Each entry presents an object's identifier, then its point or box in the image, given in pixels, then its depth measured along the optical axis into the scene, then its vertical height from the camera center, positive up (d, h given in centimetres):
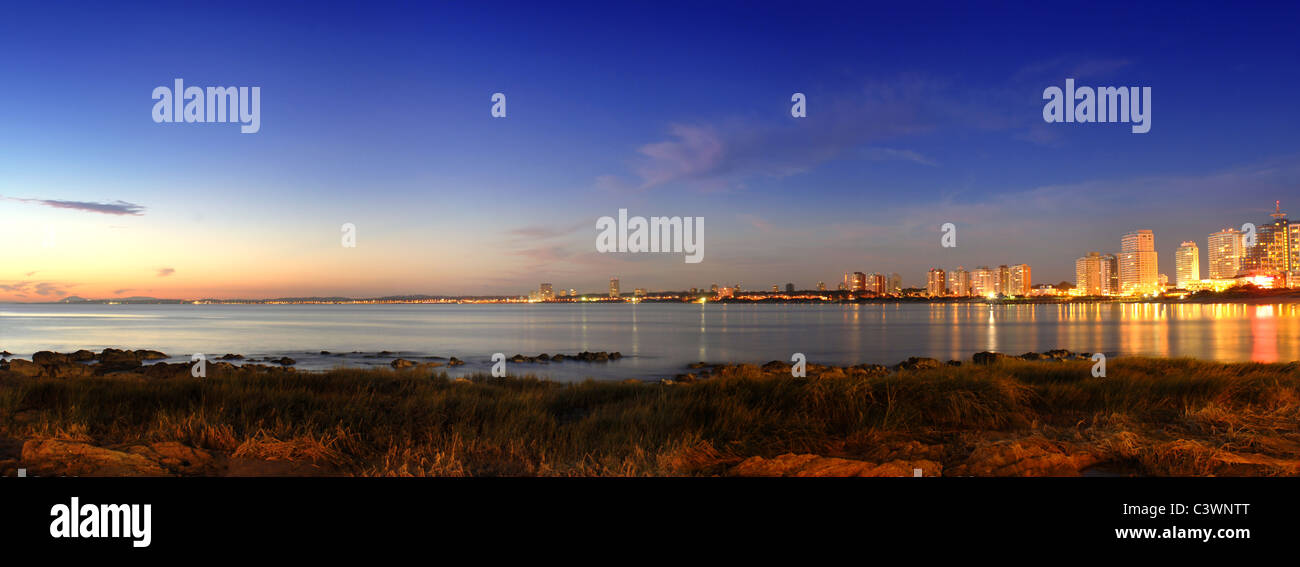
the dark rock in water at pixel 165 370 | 2106 -261
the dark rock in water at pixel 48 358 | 2739 -278
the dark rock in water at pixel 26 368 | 2144 -252
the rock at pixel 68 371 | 2055 -257
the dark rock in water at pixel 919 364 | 2526 -320
